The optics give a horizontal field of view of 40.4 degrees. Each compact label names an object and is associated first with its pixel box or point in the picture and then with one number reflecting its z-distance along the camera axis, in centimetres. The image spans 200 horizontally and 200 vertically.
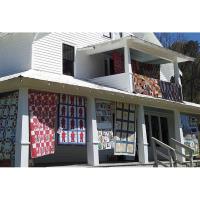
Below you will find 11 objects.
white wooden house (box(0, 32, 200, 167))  940
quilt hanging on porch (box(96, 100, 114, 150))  1119
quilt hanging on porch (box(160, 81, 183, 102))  1464
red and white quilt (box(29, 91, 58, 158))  927
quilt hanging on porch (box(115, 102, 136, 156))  1193
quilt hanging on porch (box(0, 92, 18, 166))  934
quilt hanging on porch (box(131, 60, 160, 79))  1508
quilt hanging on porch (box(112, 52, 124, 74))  1375
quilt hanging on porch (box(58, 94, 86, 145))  1011
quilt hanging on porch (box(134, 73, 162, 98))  1331
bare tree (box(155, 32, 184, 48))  3430
